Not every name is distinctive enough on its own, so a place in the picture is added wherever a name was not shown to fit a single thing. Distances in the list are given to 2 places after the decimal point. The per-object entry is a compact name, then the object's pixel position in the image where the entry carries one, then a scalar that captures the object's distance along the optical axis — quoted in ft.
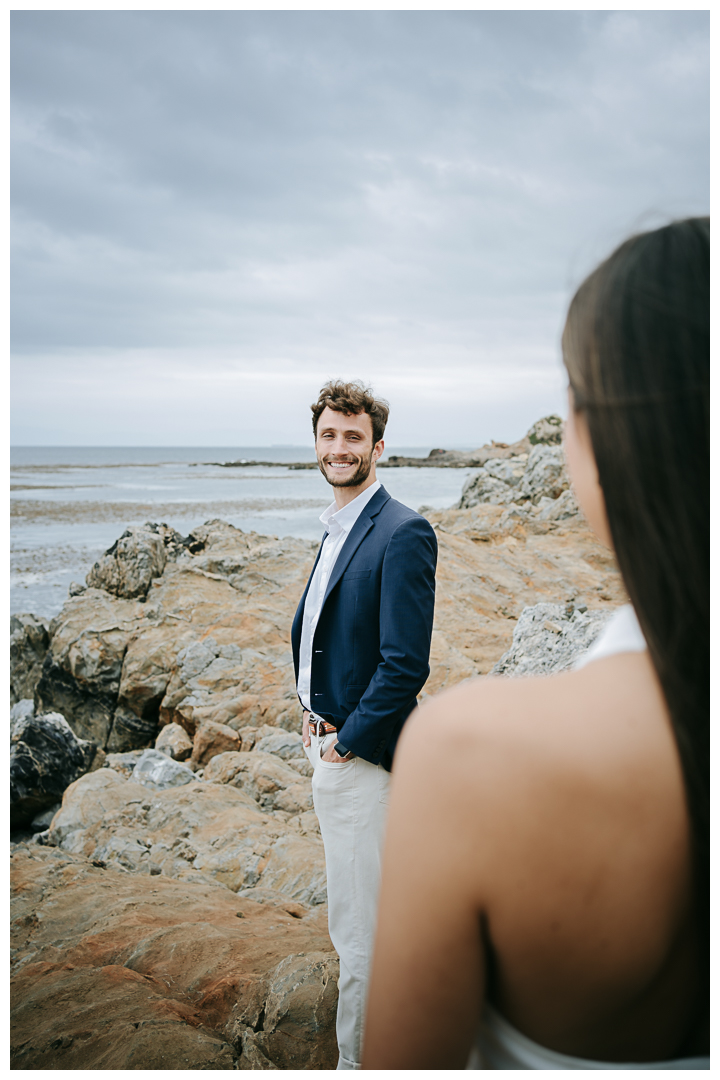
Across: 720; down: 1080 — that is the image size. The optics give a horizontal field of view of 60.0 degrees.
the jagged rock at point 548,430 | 90.40
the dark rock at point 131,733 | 24.32
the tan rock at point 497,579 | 25.14
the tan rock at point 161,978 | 7.48
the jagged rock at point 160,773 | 18.26
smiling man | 8.16
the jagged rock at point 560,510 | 42.34
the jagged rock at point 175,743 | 20.68
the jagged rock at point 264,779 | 17.12
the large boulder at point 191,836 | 13.75
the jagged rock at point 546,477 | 49.44
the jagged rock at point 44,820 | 17.92
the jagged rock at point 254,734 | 20.34
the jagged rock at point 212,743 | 20.11
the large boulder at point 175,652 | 23.08
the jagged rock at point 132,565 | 29.89
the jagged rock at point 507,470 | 59.66
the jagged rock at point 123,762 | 20.37
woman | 2.25
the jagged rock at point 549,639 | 13.42
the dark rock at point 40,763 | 17.93
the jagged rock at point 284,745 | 19.39
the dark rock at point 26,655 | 28.02
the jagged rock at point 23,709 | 23.06
